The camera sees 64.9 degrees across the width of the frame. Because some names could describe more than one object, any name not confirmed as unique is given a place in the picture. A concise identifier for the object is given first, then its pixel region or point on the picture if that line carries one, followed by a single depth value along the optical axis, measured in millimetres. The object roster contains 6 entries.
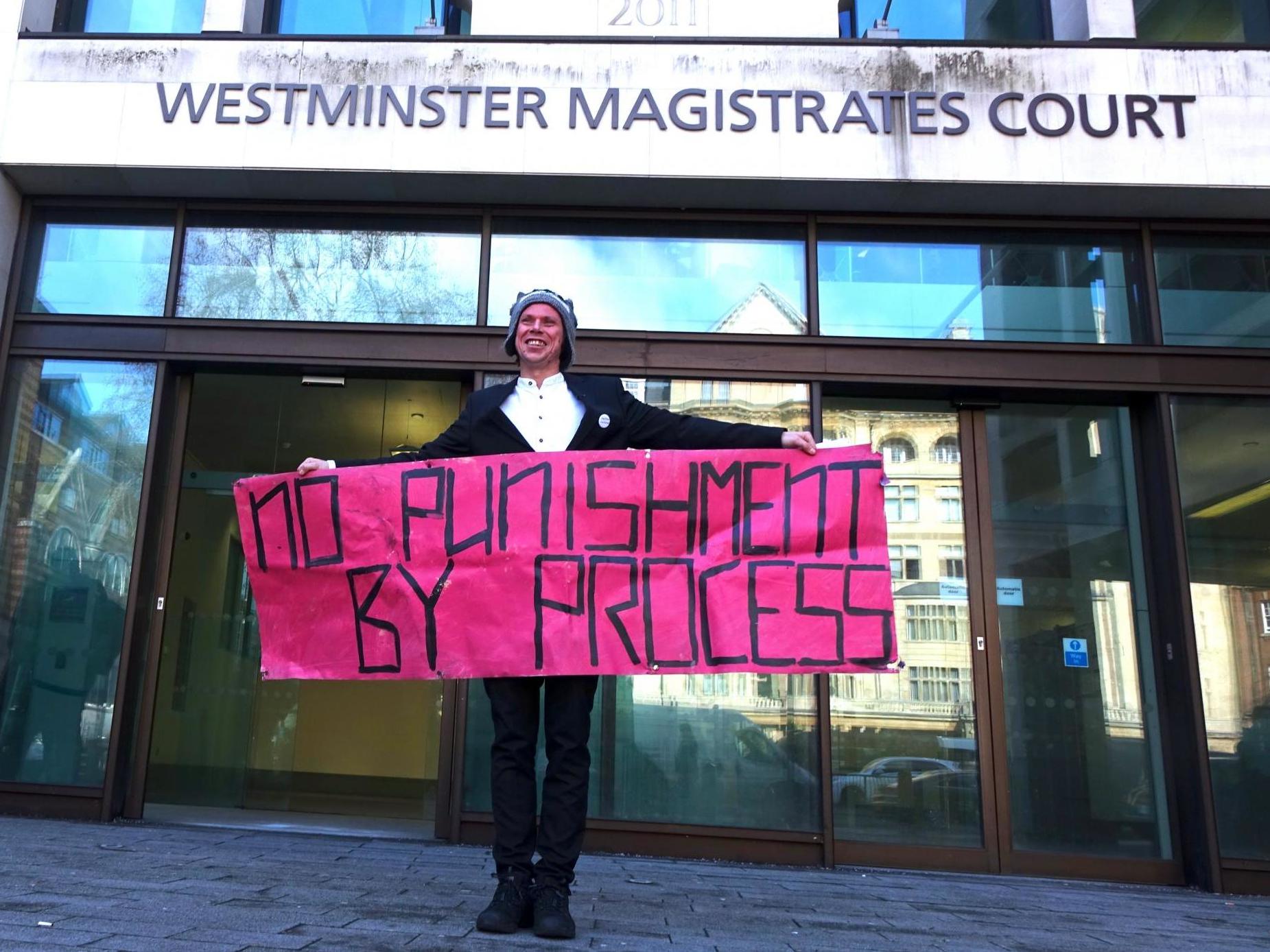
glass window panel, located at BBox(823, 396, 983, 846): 5961
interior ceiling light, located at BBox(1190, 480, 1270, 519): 6148
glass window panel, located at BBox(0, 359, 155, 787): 6082
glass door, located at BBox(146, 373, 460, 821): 7820
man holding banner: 3357
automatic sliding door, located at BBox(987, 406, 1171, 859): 5945
